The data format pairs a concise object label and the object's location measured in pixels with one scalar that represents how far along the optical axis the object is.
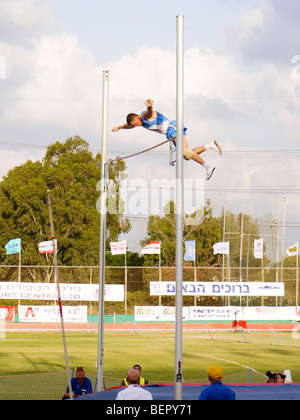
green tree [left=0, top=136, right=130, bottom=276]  61.09
